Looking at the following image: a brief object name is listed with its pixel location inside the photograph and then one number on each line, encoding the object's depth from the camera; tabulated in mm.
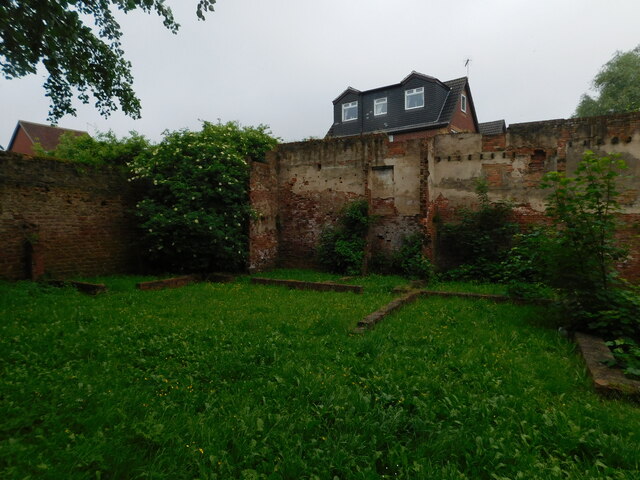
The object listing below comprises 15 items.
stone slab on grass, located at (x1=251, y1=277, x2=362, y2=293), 8523
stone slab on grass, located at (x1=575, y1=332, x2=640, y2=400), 3346
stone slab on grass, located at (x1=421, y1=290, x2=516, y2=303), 7371
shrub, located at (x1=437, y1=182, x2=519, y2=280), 9500
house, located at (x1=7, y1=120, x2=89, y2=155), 31844
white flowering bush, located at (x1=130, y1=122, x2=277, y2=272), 9719
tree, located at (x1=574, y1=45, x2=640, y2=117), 21581
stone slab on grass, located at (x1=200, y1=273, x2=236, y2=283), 9930
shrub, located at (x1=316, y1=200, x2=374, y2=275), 10688
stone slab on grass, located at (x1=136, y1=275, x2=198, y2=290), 8328
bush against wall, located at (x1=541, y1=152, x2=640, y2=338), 4875
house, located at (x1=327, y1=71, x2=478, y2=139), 23312
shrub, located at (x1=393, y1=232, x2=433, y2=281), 9711
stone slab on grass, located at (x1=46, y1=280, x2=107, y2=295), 7605
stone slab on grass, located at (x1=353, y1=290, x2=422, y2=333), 5460
